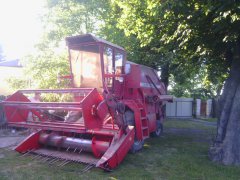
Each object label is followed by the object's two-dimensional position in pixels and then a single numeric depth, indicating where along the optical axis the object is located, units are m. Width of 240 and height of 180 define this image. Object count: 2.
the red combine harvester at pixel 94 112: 4.39
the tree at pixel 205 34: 4.54
